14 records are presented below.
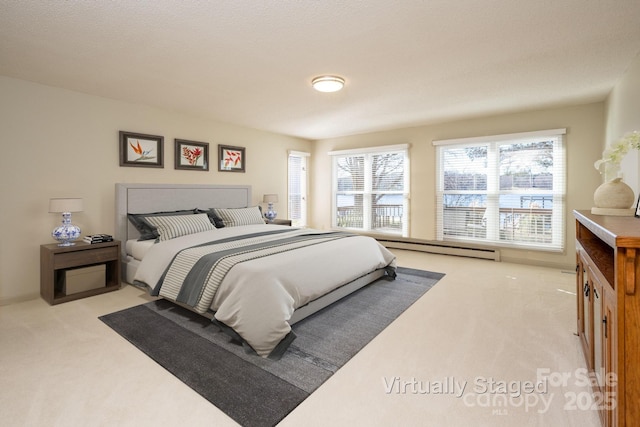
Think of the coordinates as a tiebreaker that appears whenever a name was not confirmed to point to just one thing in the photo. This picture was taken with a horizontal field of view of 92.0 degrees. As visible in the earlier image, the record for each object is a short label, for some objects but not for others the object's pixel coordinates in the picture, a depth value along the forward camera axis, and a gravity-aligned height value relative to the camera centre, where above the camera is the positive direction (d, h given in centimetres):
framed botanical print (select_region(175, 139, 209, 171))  471 +93
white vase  208 +13
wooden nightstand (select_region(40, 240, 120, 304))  321 -54
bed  228 -45
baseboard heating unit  510 -61
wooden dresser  107 -43
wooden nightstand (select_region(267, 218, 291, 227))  582 -15
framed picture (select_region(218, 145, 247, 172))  528 +98
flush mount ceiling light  319 +138
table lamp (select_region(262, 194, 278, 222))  580 +23
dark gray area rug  176 -101
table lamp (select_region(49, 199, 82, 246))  329 -8
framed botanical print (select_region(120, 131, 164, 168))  409 +89
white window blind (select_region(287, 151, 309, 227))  671 +59
